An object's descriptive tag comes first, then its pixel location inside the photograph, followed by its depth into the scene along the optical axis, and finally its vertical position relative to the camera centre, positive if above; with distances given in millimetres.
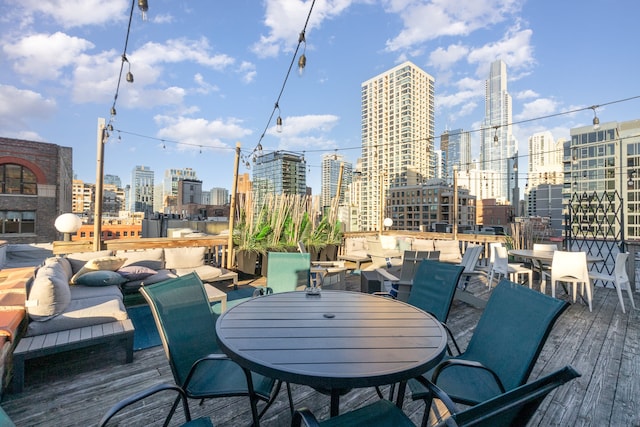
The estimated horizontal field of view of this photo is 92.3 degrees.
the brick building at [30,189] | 17500 +1430
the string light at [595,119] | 6305 +2177
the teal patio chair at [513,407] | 600 -387
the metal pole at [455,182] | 8102 +991
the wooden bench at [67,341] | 2141 -974
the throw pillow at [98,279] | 3707 -782
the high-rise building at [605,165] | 55469 +11263
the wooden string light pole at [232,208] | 5820 +147
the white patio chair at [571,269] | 4227 -684
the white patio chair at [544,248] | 5552 -514
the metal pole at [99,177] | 4746 +594
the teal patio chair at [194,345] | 1496 -709
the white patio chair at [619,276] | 4262 -786
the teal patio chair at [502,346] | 1433 -664
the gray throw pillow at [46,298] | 2471 -692
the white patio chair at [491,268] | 5447 -897
